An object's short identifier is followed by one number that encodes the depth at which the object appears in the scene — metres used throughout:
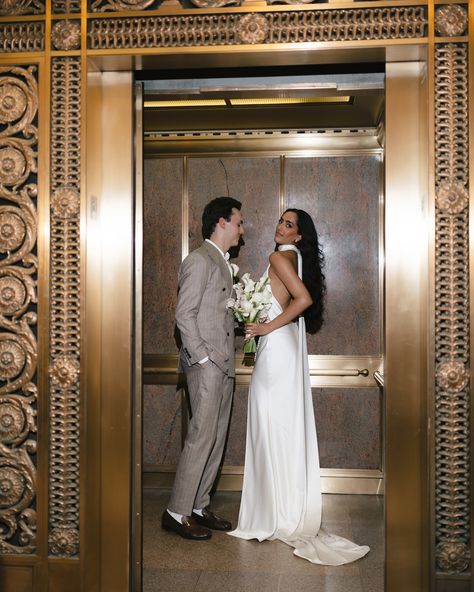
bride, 4.46
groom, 4.41
